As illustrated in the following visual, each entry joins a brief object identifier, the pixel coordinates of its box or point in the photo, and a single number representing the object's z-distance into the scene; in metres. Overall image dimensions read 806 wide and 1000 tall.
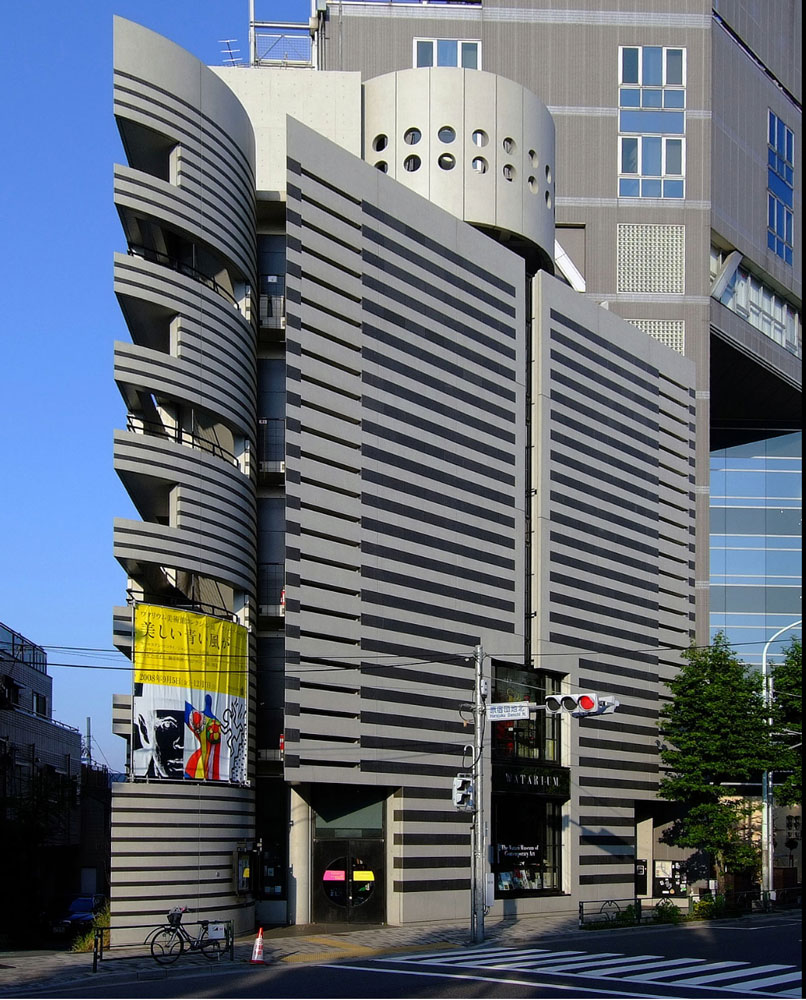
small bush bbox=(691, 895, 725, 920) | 51.56
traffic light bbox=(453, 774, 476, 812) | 39.44
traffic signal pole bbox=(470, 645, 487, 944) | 39.44
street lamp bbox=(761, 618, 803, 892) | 58.00
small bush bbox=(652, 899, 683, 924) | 48.69
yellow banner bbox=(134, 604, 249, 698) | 39.06
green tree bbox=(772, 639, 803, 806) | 60.28
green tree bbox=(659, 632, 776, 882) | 58.97
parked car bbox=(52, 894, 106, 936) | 51.25
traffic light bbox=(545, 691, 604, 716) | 38.19
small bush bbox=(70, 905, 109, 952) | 37.19
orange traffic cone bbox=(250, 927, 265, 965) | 33.31
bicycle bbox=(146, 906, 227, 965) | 33.59
